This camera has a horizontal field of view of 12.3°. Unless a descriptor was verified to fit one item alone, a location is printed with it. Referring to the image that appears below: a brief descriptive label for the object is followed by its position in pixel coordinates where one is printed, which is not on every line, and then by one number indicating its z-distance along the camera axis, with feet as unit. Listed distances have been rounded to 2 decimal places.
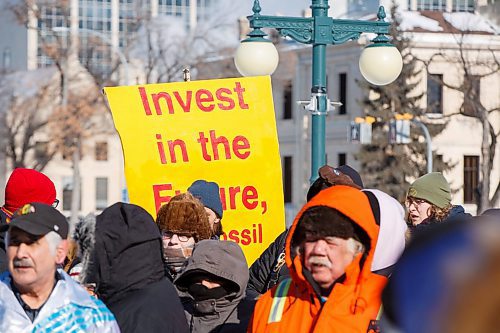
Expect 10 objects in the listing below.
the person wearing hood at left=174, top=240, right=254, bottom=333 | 27.54
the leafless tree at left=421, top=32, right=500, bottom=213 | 282.71
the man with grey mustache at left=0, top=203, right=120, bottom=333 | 21.80
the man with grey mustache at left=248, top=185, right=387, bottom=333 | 21.39
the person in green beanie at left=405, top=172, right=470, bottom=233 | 37.80
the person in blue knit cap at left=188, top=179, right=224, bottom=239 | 37.23
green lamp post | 63.57
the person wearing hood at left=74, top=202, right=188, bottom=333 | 23.99
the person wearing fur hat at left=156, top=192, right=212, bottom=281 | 32.56
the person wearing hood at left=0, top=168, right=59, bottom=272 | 37.82
